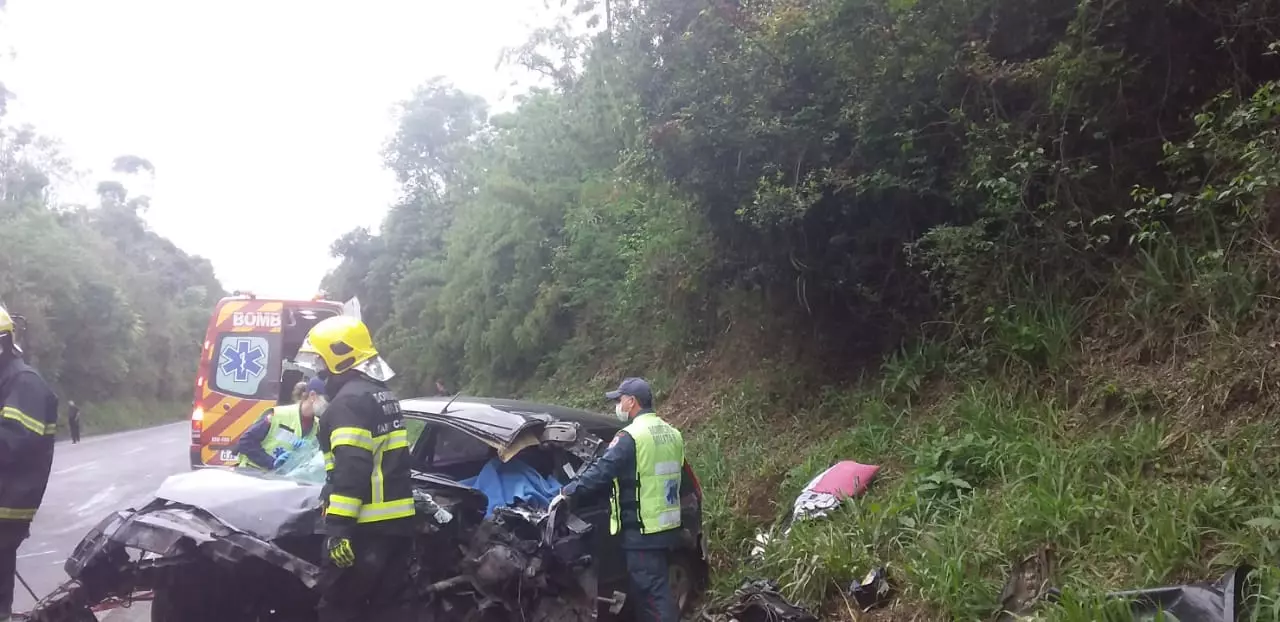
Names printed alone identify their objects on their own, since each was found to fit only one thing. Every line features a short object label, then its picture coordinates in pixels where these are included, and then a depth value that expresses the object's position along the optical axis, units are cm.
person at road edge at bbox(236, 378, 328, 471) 588
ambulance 849
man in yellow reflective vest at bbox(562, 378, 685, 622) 495
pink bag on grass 575
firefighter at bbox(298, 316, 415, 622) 378
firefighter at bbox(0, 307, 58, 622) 431
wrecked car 400
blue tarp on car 516
